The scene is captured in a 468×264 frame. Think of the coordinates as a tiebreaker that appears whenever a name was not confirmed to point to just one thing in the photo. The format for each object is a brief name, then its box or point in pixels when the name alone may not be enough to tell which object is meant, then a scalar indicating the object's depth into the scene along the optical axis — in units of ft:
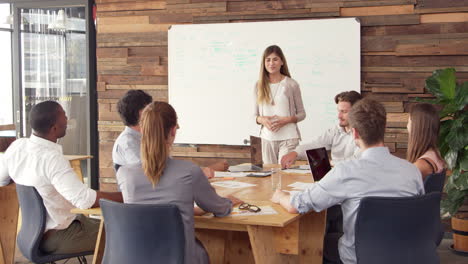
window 26.02
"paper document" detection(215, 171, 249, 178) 13.27
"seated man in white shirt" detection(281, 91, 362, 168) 14.09
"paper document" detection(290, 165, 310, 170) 14.26
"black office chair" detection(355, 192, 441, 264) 7.86
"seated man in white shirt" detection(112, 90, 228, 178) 12.07
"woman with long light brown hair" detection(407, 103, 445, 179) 11.39
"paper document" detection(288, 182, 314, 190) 11.40
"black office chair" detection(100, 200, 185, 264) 7.86
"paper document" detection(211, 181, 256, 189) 11.75
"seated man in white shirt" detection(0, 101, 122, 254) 10.31
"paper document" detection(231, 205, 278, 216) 9.02
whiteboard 18.89
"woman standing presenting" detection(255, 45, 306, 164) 16.53
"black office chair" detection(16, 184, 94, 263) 10.41
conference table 8.72
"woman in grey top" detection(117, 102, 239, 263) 8.21
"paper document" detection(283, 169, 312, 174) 13.60
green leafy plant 15.26
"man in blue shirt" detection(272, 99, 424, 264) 8.30
